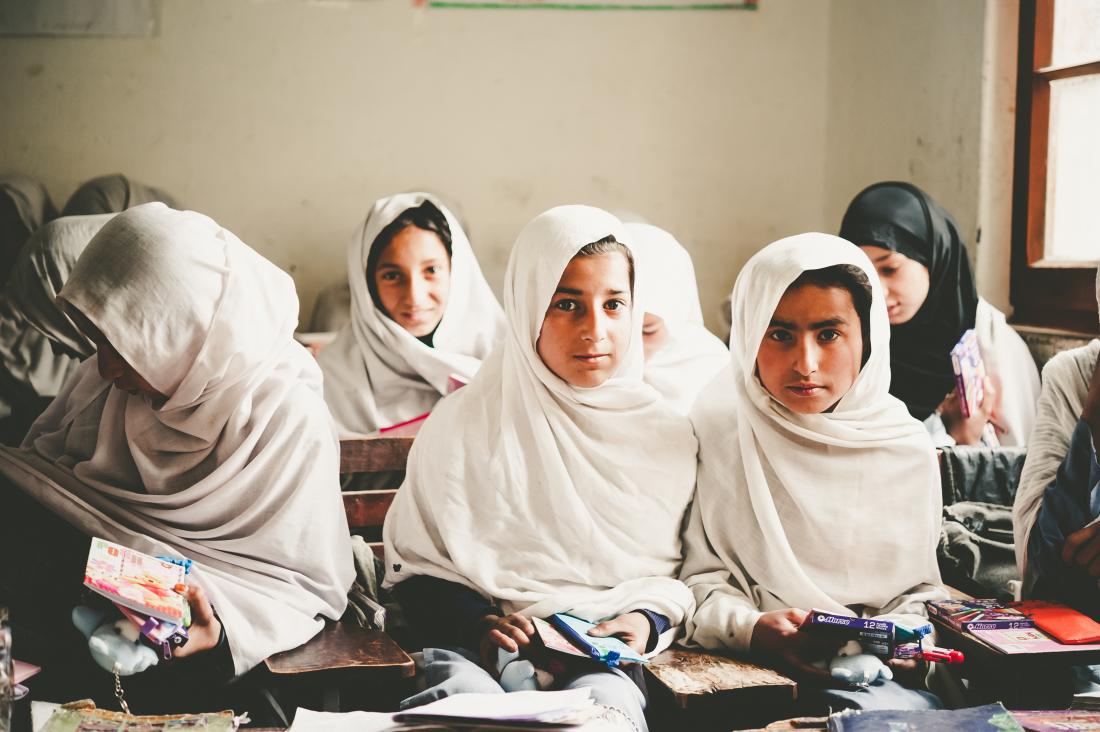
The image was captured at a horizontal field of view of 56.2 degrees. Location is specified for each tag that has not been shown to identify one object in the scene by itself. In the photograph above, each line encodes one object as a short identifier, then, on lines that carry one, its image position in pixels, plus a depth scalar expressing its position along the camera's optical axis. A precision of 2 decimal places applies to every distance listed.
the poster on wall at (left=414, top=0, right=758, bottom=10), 4.67
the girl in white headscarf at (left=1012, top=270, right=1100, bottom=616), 2.15
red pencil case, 1.90
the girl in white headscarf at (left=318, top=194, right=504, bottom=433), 3.69
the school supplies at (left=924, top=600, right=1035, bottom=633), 1.99
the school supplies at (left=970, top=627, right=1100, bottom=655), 1.87
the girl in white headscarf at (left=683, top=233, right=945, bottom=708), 2.22
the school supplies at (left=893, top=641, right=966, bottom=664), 1.94
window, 3.39
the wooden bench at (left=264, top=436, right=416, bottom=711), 1.90
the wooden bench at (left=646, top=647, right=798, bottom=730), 1.89
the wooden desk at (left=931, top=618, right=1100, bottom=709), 1.86
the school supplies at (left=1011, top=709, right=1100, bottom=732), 1.66
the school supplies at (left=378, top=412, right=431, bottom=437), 3.33
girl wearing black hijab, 3.29
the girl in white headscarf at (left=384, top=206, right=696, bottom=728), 2.21
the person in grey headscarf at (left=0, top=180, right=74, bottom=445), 3.79
